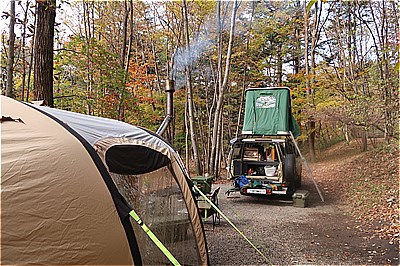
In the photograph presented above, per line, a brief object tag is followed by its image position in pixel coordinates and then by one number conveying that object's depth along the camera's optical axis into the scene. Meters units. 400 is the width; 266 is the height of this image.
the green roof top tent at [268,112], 9.38
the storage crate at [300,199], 8.44
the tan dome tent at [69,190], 2.12
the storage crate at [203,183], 6.70
